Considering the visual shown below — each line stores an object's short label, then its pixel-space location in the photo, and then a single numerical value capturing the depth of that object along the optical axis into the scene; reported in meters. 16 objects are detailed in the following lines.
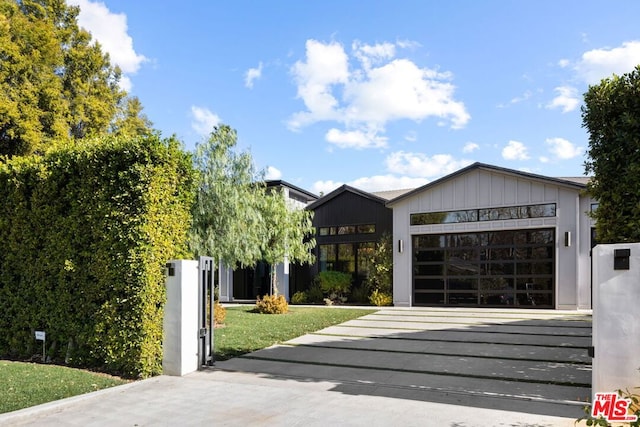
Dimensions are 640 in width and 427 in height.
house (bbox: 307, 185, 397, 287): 18.44
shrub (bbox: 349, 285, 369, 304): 17.86
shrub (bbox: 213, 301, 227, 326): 11.21
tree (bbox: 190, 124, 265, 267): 11.58
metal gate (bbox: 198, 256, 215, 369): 6.64
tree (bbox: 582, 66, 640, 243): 4.98
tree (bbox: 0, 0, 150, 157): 13.49
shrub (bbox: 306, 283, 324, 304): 18.53
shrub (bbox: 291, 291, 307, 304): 18.75
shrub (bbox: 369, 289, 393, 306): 16.94
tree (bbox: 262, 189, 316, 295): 14.93
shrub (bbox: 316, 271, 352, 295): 18.27
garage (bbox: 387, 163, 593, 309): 14.18
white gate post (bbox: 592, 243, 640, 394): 4.27
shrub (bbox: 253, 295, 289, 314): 14.37
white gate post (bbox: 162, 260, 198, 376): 6.25
